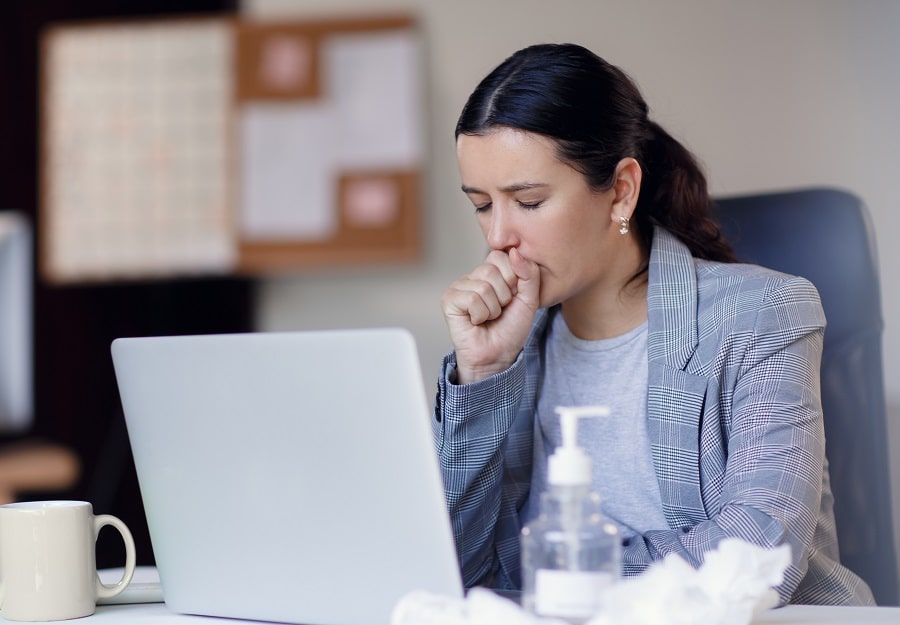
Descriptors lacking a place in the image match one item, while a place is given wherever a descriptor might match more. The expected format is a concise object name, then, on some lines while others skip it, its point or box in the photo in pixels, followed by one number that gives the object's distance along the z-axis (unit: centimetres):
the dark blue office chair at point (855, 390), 297
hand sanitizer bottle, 227
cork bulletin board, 398
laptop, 231
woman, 276
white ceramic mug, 244
